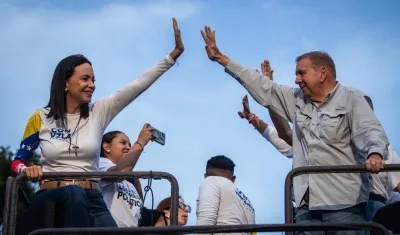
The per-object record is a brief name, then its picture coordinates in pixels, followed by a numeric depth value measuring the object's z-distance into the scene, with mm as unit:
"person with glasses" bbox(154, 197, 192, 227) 9922
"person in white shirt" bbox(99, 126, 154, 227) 8492
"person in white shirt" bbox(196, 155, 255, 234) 9109
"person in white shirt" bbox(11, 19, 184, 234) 7477
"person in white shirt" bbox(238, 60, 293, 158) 9335
